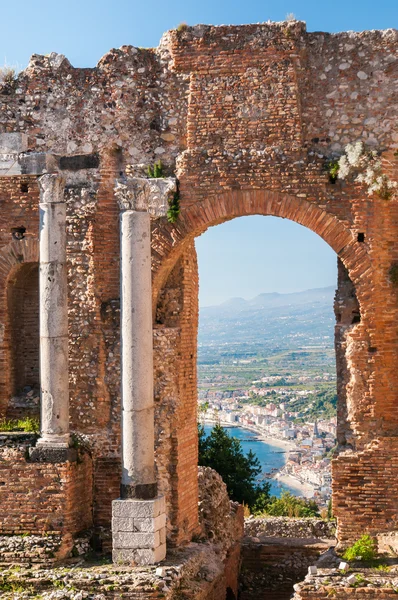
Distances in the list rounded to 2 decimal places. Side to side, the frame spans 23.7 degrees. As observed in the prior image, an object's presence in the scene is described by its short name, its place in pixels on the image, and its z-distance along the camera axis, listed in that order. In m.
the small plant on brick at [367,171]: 14.80
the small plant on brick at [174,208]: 15.40
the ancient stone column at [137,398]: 13.78
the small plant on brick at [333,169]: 14.95
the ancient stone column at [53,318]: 14.88
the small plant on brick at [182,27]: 15.48
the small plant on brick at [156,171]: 15.62
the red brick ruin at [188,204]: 14.70
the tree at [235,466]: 24.28
